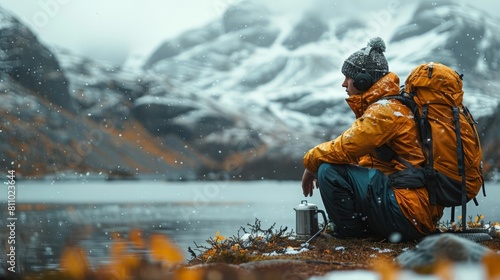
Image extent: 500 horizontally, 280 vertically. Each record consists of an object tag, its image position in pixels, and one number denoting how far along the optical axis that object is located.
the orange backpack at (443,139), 6.32
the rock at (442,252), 3.99
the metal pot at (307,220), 7.37
